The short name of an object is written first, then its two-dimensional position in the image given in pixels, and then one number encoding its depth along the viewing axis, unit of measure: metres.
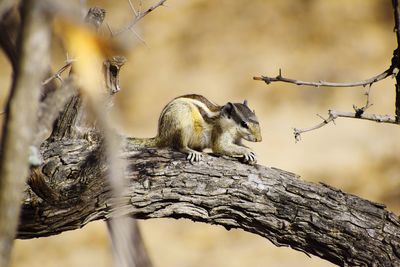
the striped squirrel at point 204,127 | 9.30
